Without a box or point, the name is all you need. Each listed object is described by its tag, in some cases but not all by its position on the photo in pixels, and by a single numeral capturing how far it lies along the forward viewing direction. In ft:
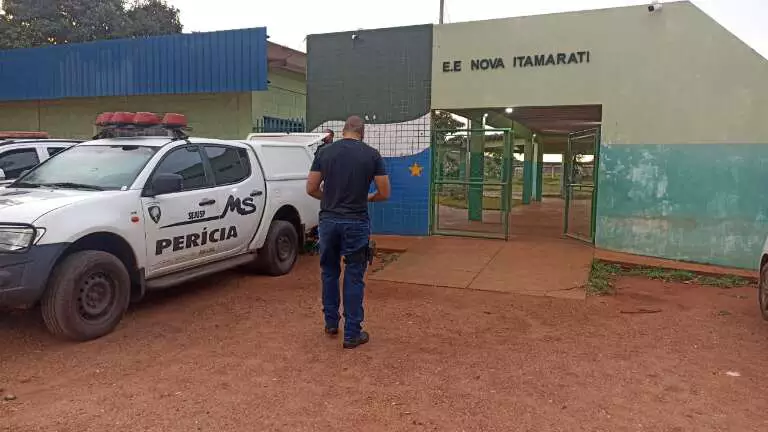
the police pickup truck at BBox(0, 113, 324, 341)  15.02
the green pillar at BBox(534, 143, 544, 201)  69.15
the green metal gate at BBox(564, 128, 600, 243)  31.27
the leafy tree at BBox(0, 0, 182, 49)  73.46
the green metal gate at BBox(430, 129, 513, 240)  33.81
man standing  15.56
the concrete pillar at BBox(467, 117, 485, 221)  38.37
